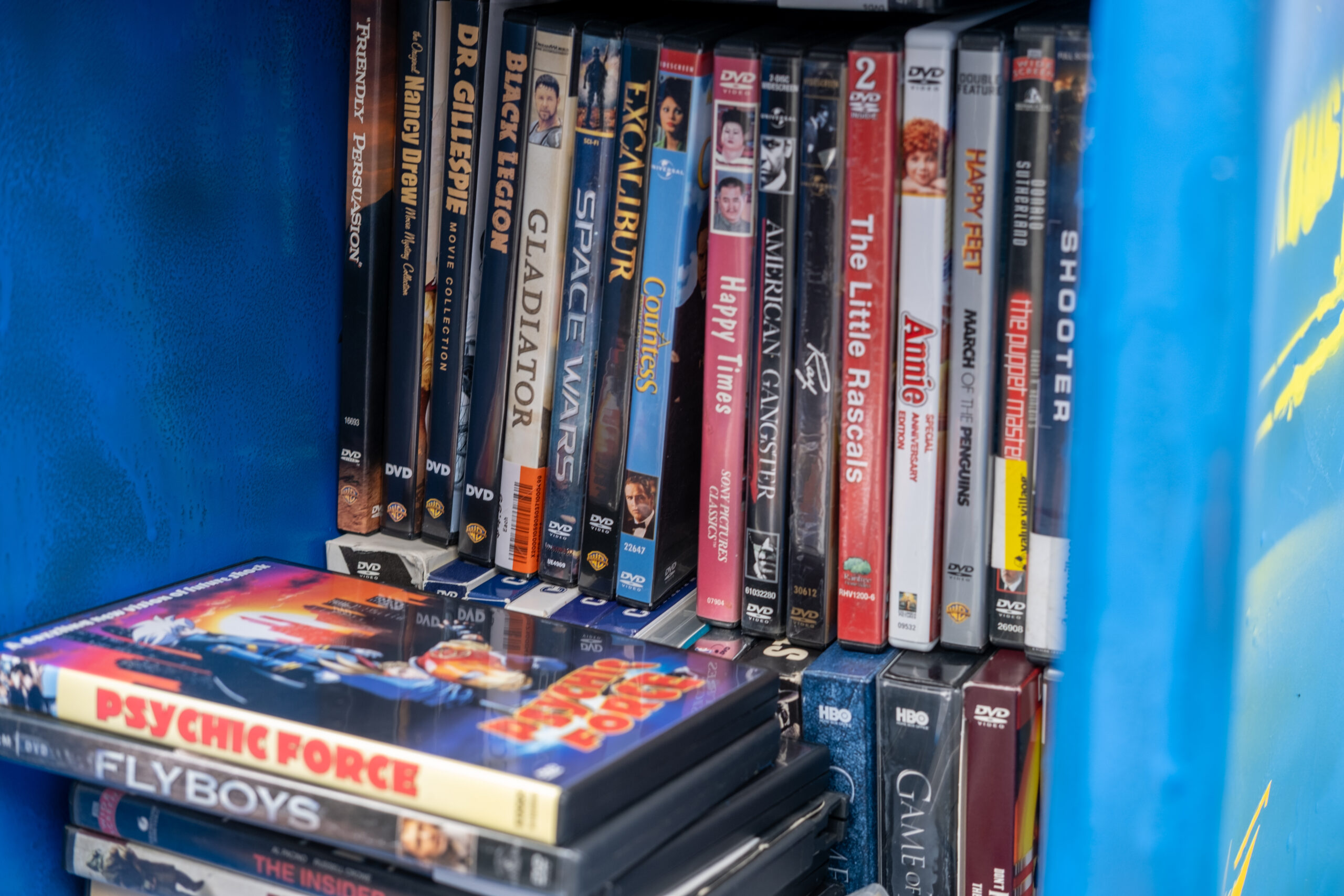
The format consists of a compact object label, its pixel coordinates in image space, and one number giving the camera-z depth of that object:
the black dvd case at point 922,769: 0.82
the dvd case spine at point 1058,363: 0.76
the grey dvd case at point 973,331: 0.79
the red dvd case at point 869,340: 0.80
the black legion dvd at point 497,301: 0.93
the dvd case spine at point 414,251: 0.97
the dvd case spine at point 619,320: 0.88
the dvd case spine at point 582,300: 0.90
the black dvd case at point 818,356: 0.82
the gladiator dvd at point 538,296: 0.92
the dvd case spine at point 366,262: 0.99
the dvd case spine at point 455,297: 0.95
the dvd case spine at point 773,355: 0.83
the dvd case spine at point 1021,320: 0.77
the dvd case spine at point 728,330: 0.85
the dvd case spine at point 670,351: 0.87
